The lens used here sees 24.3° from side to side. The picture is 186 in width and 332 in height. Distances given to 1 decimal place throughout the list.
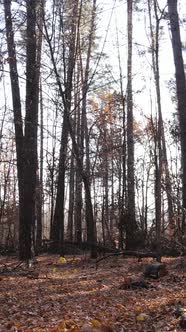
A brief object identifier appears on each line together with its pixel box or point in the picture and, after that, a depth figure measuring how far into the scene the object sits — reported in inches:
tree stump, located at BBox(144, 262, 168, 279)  301.3
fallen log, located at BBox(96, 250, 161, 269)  358.9
